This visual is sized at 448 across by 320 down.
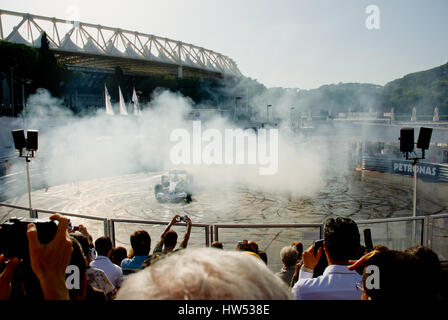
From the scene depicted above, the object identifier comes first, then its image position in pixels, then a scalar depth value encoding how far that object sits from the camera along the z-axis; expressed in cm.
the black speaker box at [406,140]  898
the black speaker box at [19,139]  1004
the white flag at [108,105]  2331
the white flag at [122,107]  2502
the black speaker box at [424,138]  938
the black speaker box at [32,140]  998
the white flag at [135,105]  2753
